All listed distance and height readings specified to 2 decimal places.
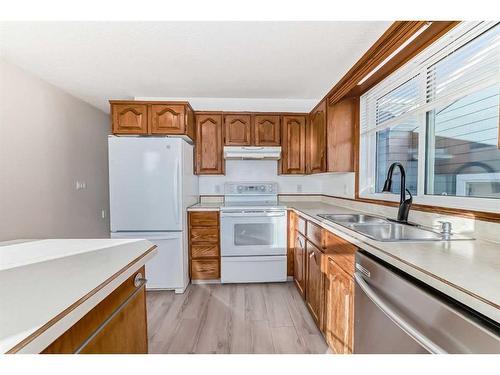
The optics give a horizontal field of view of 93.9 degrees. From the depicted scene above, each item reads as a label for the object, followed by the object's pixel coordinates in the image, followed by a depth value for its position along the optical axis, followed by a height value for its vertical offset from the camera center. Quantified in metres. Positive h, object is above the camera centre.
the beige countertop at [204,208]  2.70 -0.32
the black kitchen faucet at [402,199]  1.52 -0.12
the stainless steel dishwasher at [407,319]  0.58 -0.43
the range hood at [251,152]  2.92 +0.35
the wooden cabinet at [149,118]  2.55 +0.68
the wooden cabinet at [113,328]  0.60 -0.47
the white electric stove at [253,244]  2.66 -0.73
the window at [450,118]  1.21 +0.41
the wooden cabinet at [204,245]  2.70 -0.76
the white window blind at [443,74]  1.20 +0.69
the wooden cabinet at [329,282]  1.30 -0.71
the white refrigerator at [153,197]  2.48 -0.18
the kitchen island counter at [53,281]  0.47 -0.29
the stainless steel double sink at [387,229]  1.21 -0.31
